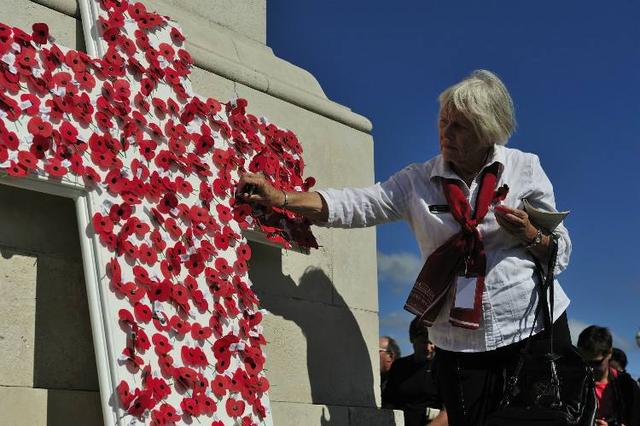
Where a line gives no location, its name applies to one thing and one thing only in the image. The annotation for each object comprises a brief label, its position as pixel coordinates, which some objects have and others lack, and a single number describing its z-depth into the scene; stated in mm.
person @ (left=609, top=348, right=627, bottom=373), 7919
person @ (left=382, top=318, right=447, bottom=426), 5914
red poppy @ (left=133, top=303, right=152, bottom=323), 3203
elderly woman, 3615
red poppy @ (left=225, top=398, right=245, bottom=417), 3465
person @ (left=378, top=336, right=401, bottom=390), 7332
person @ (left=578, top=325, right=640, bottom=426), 6547
